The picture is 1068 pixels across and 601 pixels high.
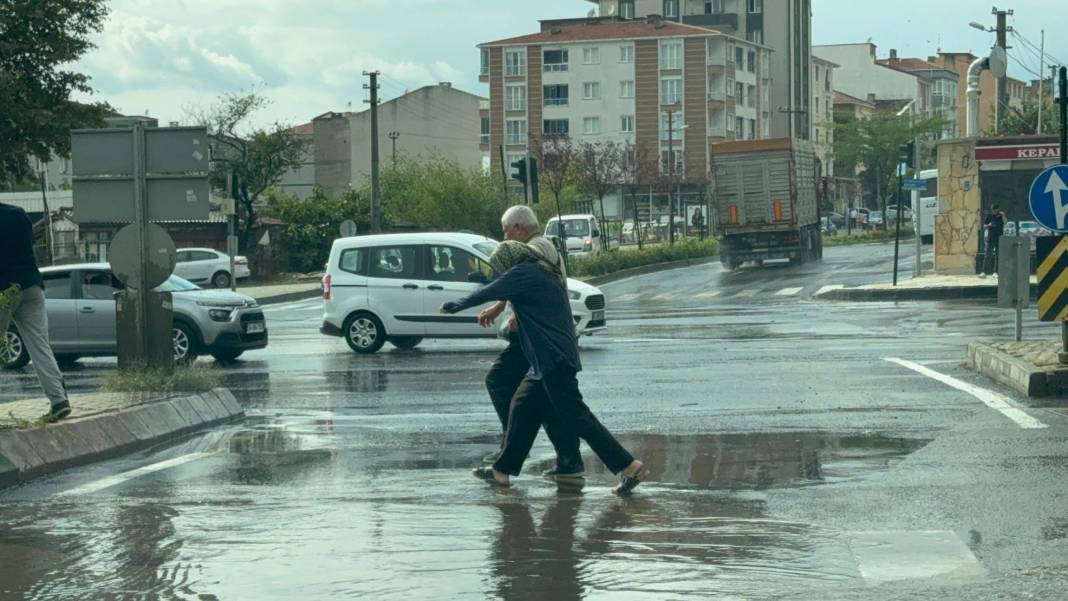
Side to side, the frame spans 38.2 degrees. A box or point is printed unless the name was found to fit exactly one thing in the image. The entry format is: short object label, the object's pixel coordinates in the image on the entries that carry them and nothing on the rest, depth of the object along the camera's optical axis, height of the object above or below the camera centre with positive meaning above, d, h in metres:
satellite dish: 38.88 +3.95
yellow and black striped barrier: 14.36 -0.61
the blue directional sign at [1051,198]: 14.78 +0.18
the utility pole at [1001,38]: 57.41 +7.45
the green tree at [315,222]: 62.69 +0.39
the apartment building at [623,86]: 110.75 +10.20
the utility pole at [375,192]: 57.94 +1.43
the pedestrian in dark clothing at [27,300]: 10.72 -0.45
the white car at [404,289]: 21.97 -0.86
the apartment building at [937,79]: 151.38 +14.02
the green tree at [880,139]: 99.94 +5.35
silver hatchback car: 20.86 -1.15
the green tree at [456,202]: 57.75 +0.99
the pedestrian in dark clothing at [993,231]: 33.03 -0.28
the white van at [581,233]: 57.34 -0.26
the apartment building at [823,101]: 128.50 +10.34
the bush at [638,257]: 48.06 -1.11
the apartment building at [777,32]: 124.19 +15.46
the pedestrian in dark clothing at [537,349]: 9.27 -0.74
